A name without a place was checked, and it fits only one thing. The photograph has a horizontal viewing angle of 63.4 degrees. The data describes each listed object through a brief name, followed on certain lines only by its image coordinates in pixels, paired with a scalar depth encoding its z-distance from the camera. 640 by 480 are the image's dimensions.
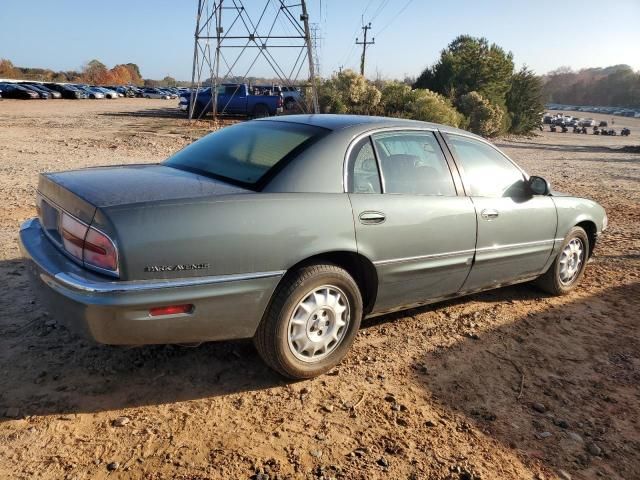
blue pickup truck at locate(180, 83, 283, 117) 24.48
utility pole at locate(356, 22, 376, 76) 49.56
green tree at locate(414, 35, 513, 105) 29.11
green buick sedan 2.46
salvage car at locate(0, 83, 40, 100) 39.09
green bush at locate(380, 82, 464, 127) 21.45
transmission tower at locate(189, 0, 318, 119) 20.14
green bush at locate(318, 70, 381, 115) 22.12
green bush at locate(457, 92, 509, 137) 26.95
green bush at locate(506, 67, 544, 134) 31.53
